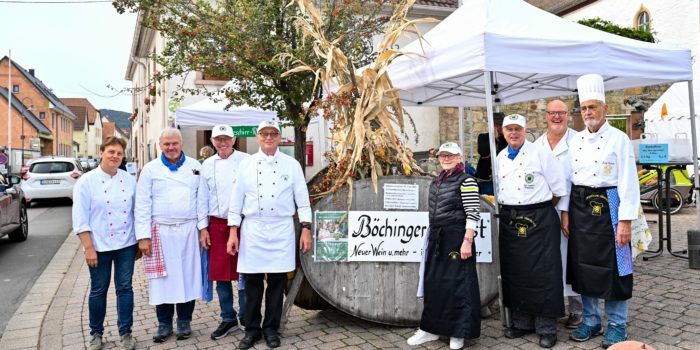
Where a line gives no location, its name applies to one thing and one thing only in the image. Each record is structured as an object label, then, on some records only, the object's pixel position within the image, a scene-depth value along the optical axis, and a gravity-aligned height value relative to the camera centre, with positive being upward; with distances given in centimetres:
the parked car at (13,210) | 829 -27
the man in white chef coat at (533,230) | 387 -39
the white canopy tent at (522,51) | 451 +121
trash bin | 608 -88
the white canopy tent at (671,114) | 1543 +189
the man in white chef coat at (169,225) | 400 -28
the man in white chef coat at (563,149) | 402 +23
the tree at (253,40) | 639 +191
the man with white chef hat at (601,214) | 372 -27
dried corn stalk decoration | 436 +58
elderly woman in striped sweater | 374 -56
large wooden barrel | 423 -81
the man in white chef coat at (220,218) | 418 -25
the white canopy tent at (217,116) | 870 +121
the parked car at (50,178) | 1534 +43
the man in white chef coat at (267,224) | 392 -29
